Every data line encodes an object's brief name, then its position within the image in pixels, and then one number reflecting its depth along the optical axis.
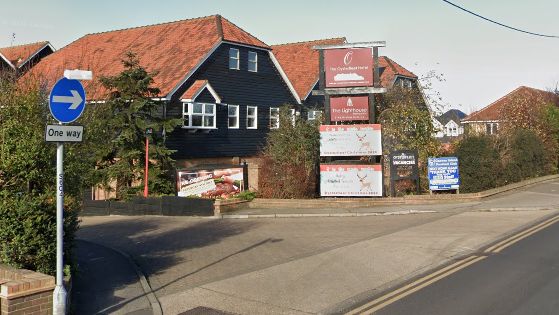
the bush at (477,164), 21.17
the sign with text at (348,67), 20.33
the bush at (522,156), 24.20
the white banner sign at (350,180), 19.75
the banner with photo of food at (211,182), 20.30
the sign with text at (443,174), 20.39
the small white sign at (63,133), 6.43
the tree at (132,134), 20.62
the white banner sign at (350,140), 19.77
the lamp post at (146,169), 20.23
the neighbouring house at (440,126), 23.31
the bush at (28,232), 6.81
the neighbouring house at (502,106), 27.92
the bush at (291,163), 19.95
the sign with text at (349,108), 20.42
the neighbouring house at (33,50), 35.92
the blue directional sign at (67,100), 6.49
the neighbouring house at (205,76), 26.08
